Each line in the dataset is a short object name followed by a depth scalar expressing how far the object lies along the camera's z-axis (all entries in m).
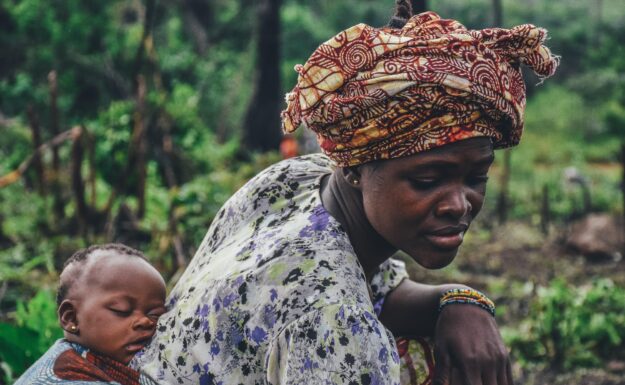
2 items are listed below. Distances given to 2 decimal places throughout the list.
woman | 1.75
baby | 2.03
